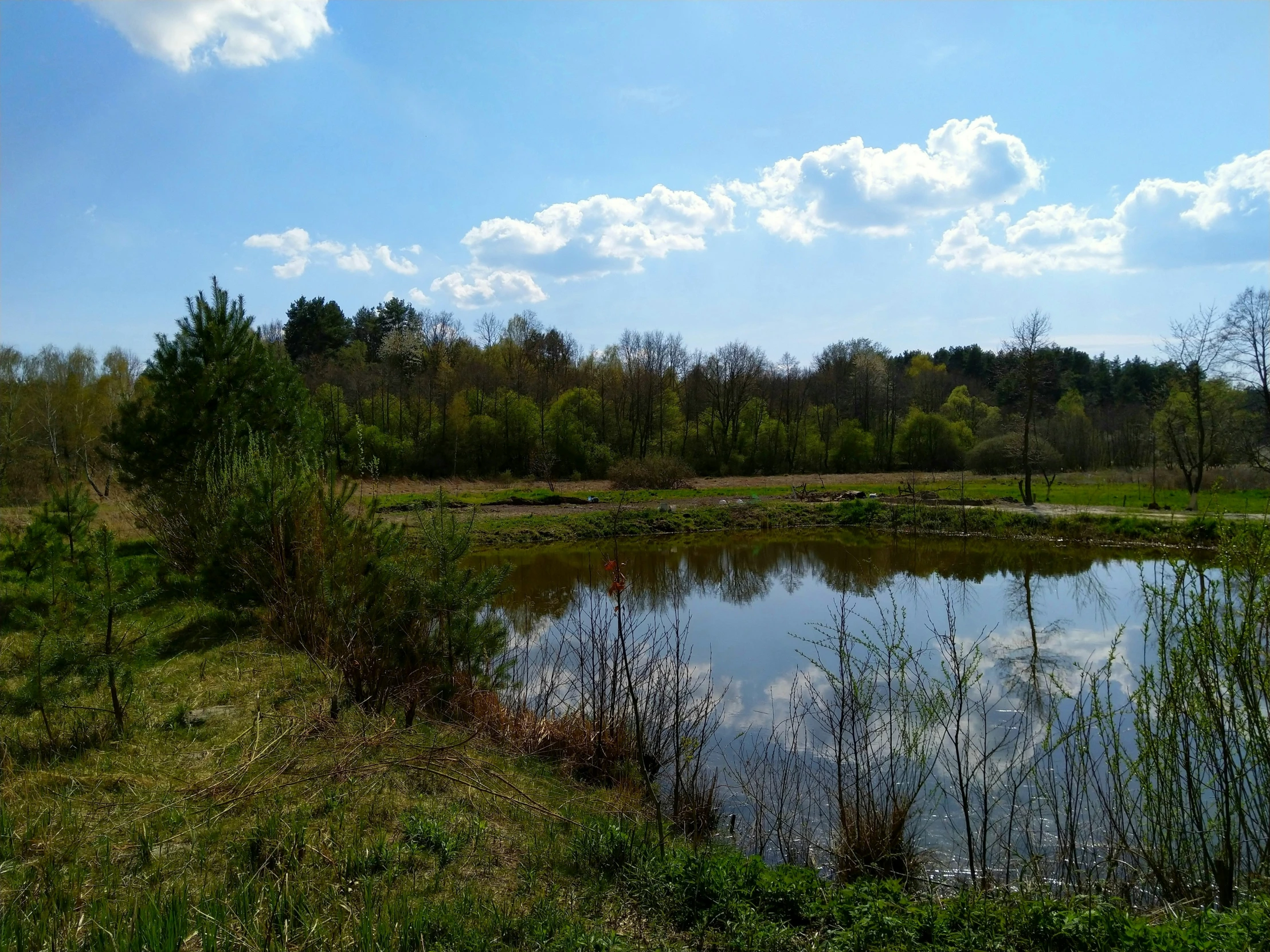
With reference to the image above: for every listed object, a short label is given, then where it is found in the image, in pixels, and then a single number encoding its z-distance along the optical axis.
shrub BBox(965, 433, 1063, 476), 38.88
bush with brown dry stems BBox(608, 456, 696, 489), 41.97
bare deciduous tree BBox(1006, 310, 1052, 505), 31.84
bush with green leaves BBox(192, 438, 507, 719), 7.82
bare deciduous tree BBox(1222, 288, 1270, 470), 29.30
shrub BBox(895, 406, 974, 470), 55.66
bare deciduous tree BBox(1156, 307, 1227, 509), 30.62
